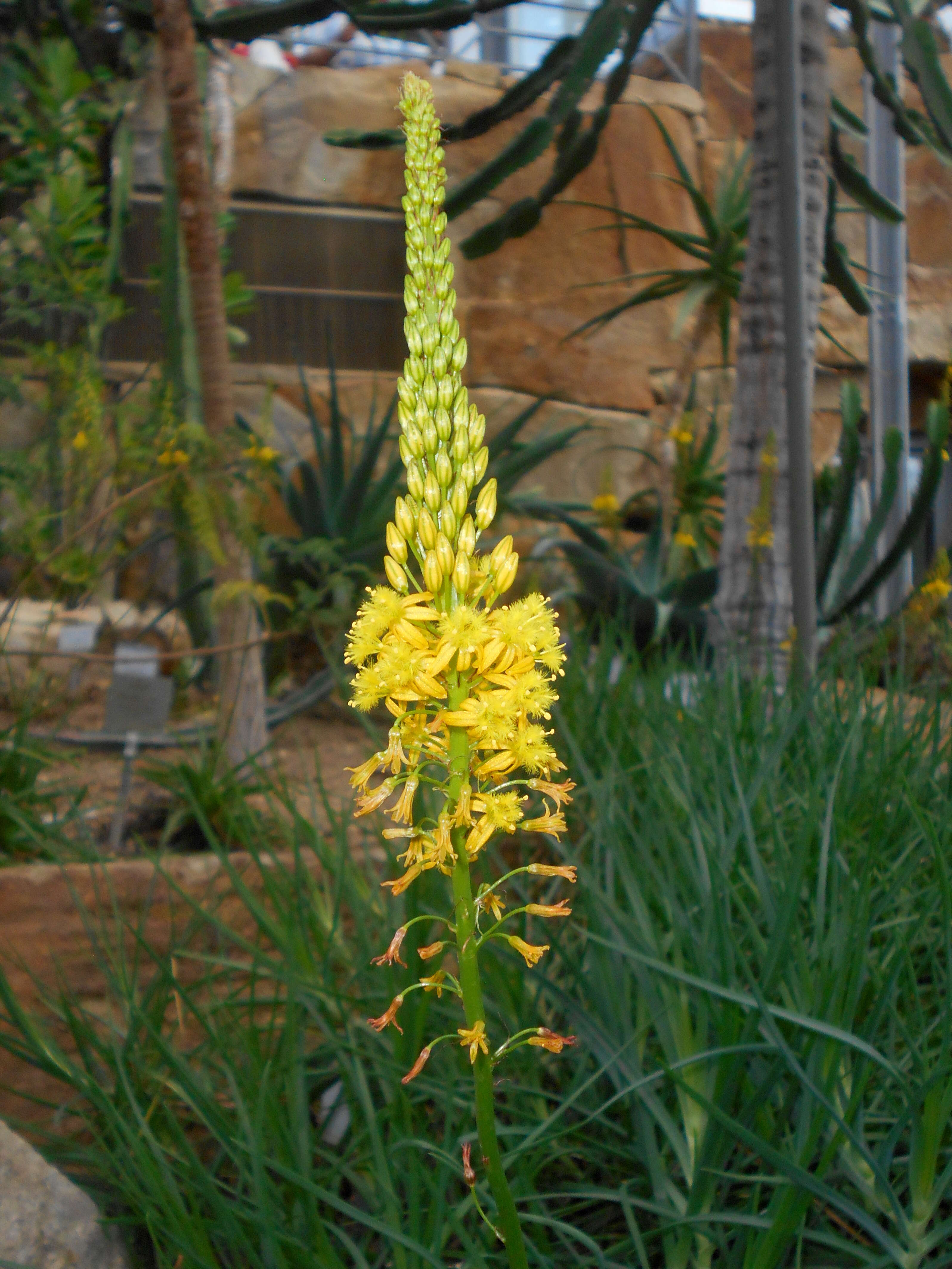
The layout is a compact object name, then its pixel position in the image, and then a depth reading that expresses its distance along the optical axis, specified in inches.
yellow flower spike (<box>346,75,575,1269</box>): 22.1
